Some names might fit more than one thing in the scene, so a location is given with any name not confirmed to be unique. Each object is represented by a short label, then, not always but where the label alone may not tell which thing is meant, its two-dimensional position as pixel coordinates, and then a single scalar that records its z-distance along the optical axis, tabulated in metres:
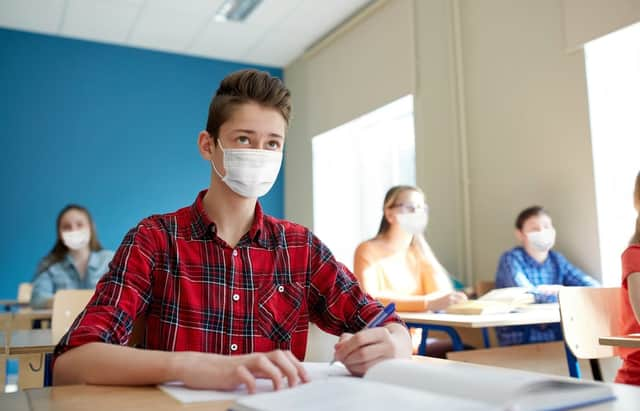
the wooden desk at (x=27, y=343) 1.74
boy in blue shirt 3.31
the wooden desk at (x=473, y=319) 2.25
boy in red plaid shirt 1.05
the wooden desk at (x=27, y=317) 3.03
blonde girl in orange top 3.16
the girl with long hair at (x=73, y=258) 3.74
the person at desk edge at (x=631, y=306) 1.73
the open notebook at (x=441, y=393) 0.64
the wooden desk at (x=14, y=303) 4.32
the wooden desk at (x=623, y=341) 1.42
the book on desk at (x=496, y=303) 2.47
